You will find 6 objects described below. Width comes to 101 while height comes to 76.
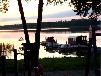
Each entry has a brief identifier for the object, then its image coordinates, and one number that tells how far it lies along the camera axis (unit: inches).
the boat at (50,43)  3060.5
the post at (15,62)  633.5
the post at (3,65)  600.7
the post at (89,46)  483.5
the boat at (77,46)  2416.8
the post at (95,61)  472.7
